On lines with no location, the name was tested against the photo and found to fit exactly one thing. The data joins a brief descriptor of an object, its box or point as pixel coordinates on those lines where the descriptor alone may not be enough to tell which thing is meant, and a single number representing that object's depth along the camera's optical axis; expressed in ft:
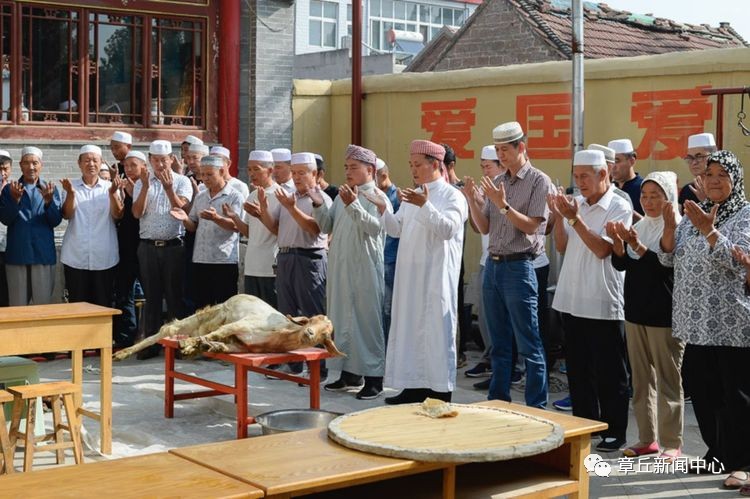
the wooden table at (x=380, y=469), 13.16
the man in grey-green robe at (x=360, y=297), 27.99
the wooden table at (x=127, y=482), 12.34
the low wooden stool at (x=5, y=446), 19.84
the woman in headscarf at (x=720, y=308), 19.94
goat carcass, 23.72
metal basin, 21.90
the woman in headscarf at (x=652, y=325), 21.65
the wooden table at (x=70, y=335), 21.38
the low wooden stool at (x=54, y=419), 20.20
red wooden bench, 23.13
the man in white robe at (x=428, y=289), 24.99
